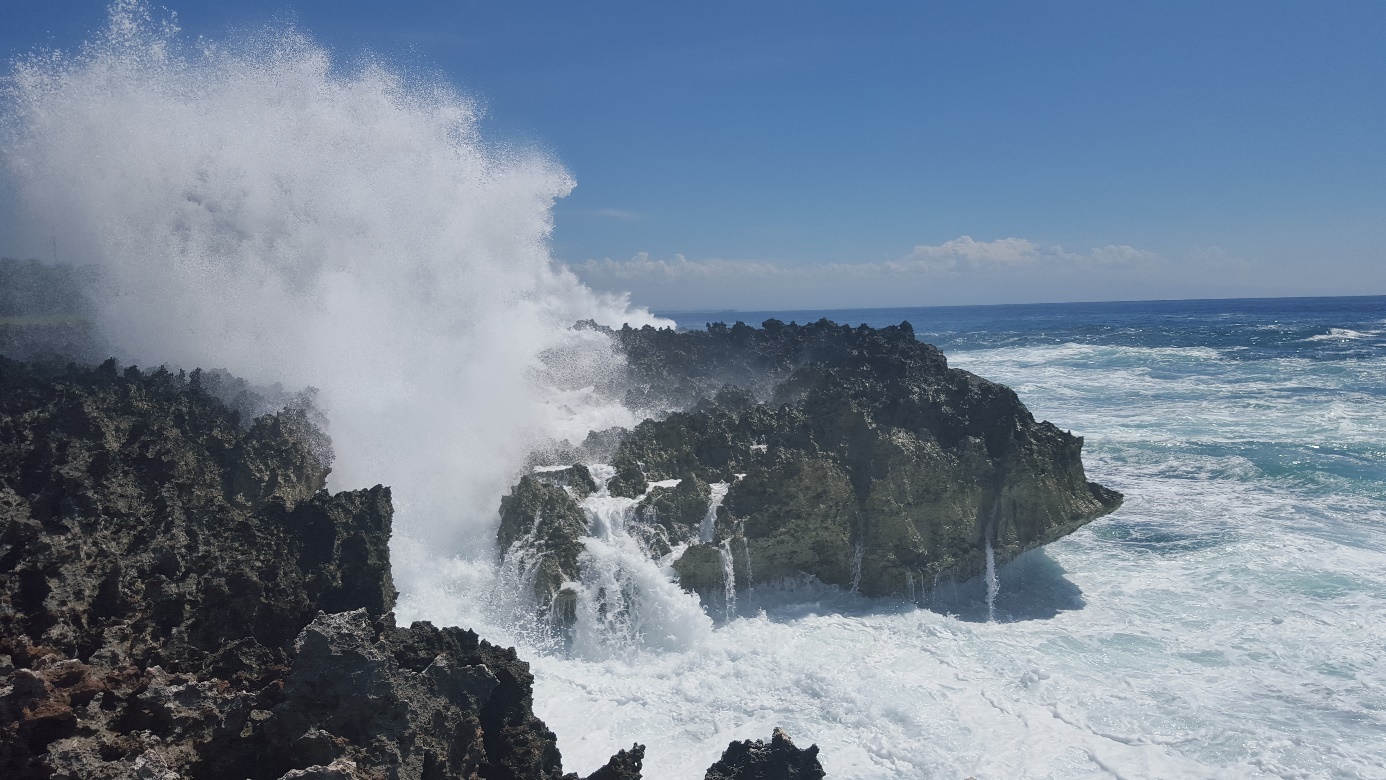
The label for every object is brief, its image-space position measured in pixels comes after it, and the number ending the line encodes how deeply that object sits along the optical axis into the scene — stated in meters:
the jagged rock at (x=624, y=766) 5.80
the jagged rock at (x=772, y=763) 5.70
